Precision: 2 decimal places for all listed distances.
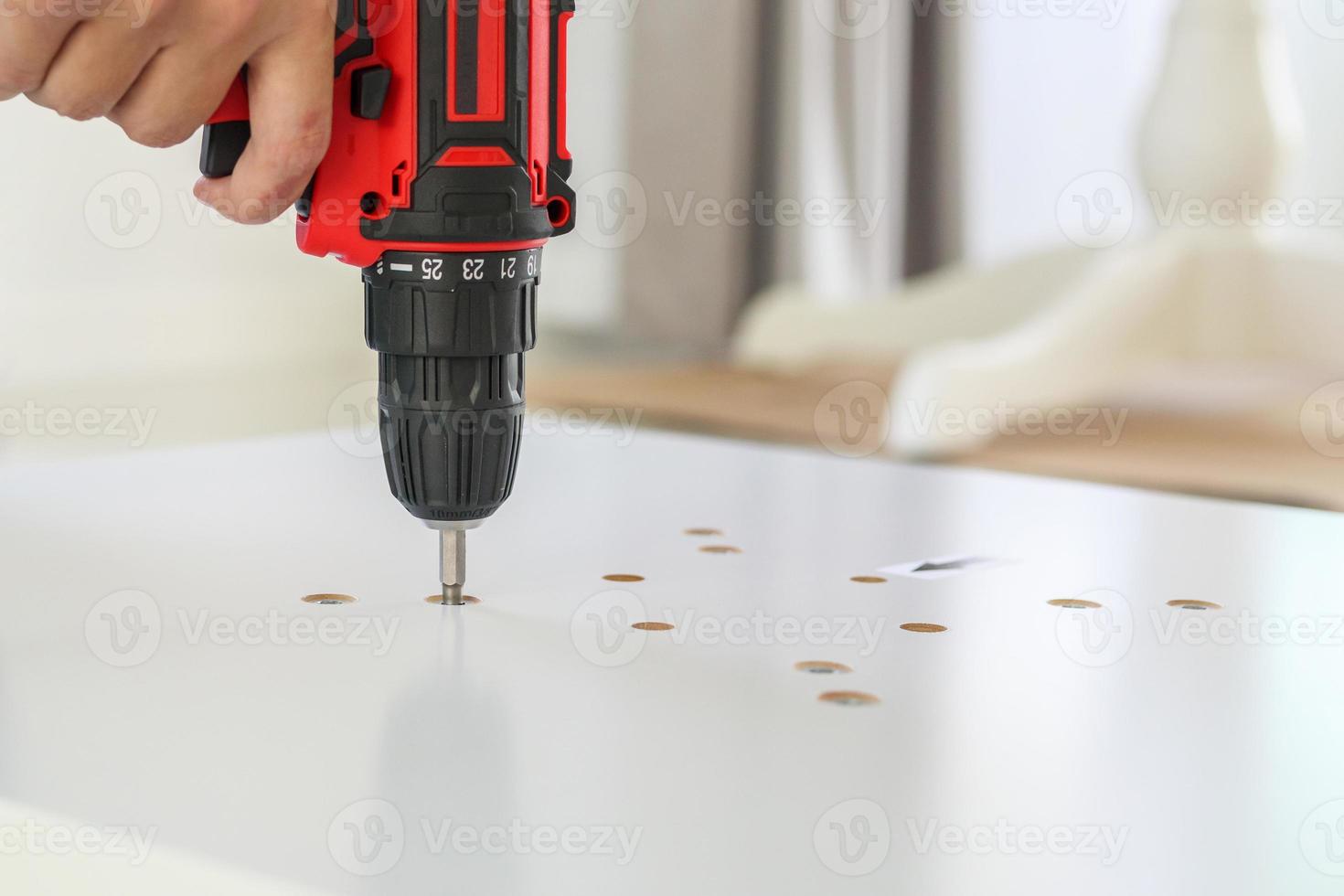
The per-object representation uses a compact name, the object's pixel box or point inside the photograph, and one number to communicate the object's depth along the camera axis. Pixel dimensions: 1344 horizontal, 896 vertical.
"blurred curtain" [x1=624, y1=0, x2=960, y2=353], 3.32
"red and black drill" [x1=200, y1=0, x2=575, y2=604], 0.90
